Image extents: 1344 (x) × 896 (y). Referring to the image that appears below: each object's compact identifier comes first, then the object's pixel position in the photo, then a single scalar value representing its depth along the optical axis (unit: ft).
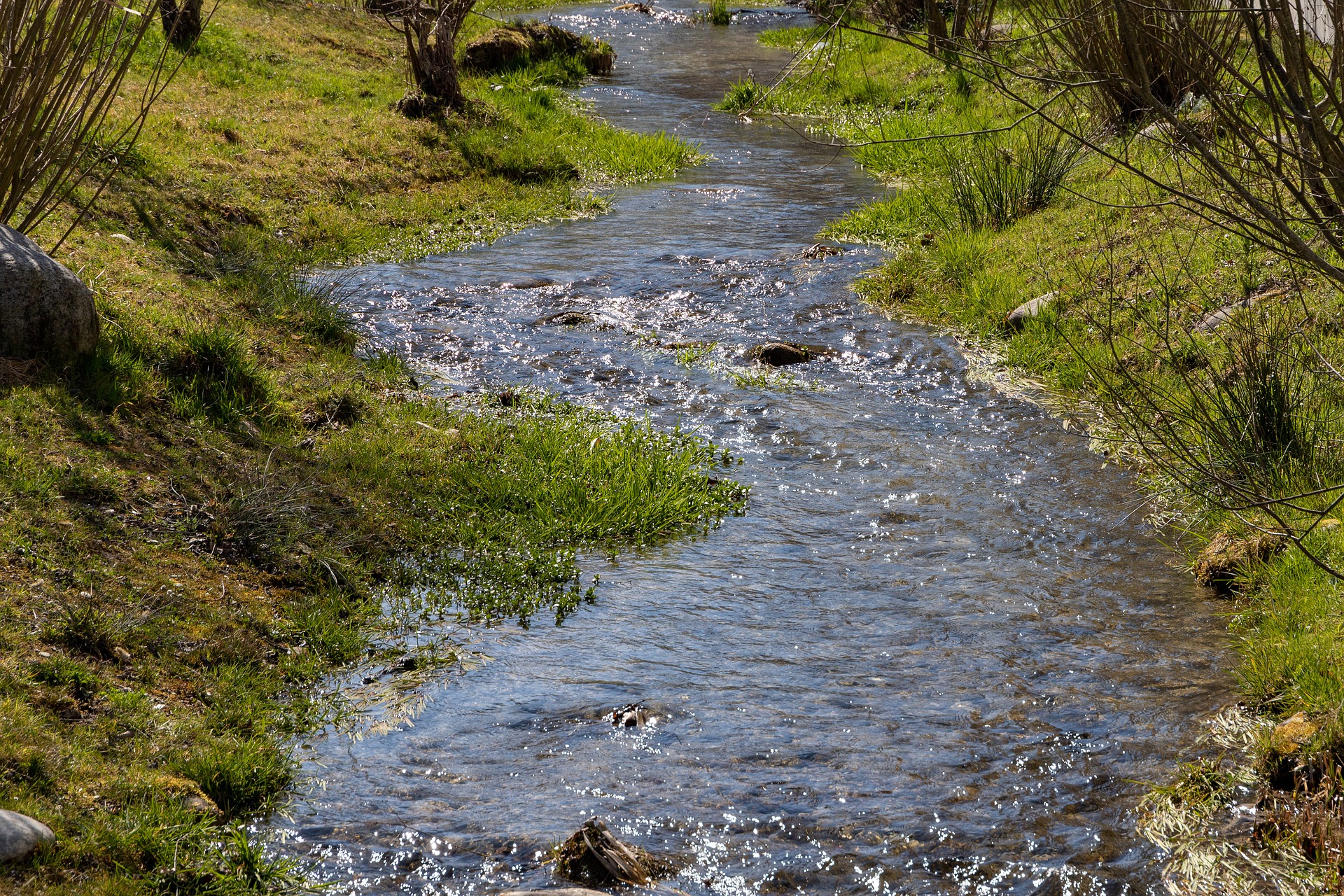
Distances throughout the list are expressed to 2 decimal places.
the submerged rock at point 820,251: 71.26
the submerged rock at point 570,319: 59.67
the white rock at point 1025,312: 56.39
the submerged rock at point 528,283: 65.46
